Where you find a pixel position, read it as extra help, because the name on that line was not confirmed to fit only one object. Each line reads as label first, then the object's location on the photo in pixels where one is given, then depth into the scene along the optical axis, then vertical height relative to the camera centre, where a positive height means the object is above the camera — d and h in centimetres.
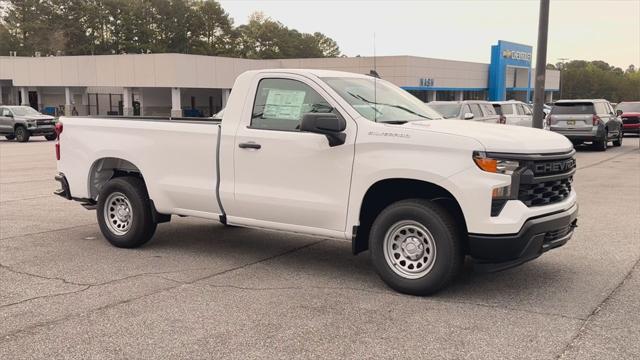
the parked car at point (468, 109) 1800 -30
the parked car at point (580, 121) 2222 -70
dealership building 5269 +152
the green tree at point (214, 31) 9806 +1010
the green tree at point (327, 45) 12571 +1022
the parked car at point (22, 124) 2942 -153
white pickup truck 520 -73
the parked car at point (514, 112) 2184 -45
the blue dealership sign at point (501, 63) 6838 +403
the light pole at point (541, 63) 1364 +83
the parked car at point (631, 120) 2933 -85
